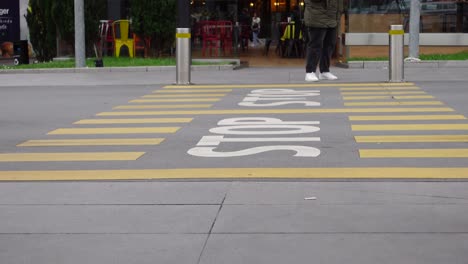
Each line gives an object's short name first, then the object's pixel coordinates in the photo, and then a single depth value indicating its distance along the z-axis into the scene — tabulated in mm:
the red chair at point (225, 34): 25731
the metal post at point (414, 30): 20281
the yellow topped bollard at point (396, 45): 15633
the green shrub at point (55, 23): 23781
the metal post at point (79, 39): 20859
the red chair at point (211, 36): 25625
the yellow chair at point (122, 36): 24388
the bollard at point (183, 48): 16188
